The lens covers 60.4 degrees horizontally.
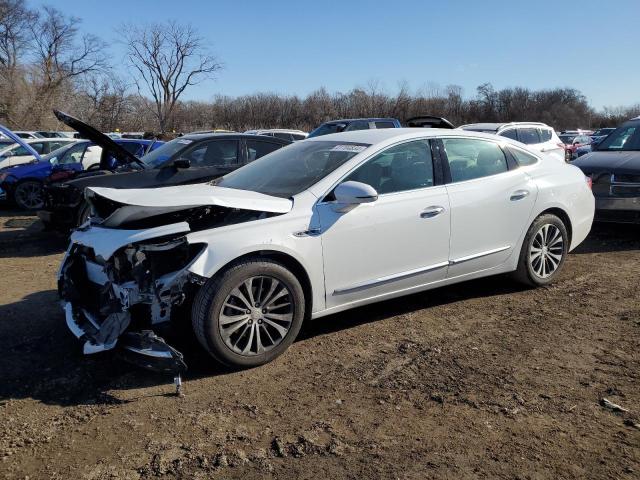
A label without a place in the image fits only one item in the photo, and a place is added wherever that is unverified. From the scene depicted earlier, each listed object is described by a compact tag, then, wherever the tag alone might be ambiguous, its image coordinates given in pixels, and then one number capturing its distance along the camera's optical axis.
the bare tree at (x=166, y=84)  53.25
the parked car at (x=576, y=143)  25.88
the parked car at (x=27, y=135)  25.70
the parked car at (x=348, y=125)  15.50
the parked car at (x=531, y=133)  13.43
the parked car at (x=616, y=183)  7.43
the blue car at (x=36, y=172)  11.95
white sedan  3.60
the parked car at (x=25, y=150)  14.11
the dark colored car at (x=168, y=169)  7.56
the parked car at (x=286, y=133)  20.67
